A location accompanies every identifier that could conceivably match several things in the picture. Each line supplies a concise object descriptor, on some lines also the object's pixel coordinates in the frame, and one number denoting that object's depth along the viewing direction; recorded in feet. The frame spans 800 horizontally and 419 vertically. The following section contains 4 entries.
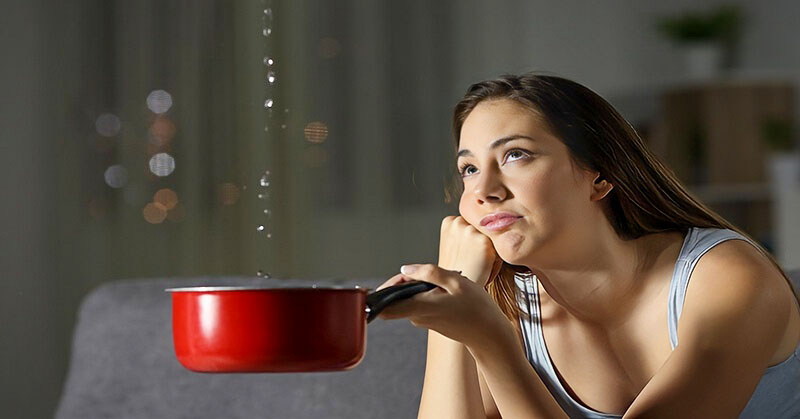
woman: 6.09
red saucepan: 5.44
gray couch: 7.65
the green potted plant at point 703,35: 21.43
